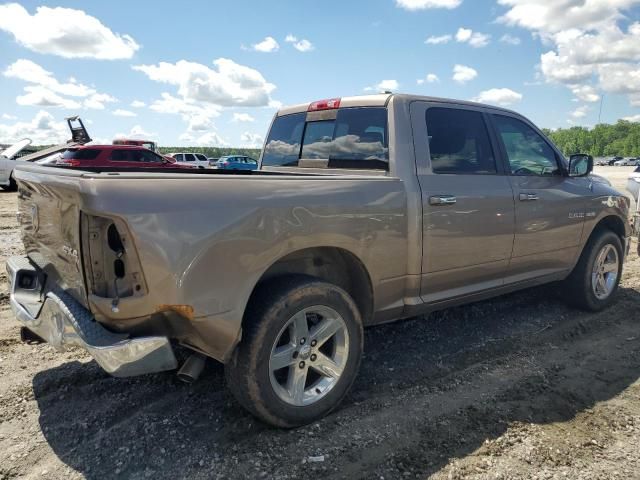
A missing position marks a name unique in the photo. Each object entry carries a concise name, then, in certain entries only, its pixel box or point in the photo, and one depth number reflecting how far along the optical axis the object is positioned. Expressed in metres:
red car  15.20
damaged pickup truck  2.25
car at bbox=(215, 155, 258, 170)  29.11
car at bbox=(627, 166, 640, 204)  12.03
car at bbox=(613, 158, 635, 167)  86.82
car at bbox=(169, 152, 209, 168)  27.73
